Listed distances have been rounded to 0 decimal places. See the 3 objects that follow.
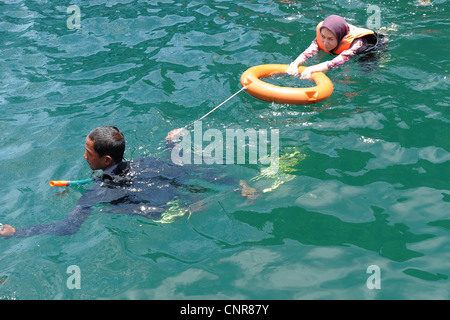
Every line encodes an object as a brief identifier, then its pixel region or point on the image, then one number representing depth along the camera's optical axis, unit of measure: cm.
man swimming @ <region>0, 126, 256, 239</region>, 423
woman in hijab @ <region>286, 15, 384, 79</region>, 655
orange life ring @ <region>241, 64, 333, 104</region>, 574
